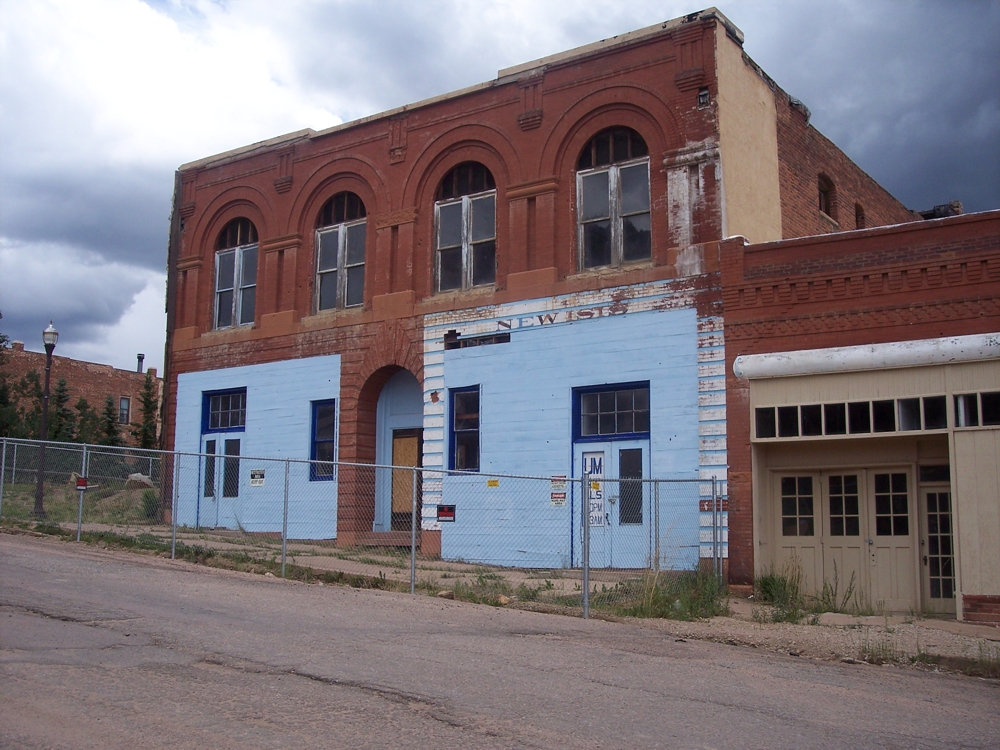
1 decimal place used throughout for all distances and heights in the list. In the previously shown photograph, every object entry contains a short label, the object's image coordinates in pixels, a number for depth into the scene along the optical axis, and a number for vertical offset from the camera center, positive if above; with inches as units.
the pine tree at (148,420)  1680.6 +129.3
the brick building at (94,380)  1919.3 +237.3
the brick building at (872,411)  515.8 +49.0
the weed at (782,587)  544.1 -53.9
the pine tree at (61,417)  1616.6 +130.4
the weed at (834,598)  545.3 -58.9
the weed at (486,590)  508.1 -53.0
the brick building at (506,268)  644.7 +175.9
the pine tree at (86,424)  1635.1 +117.2
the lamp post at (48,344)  851.4 +129.6
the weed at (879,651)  398.6 -65.4
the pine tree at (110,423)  1753.6 +124.8
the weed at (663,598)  485.7 -54.4
